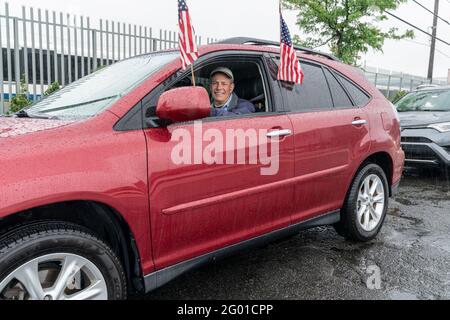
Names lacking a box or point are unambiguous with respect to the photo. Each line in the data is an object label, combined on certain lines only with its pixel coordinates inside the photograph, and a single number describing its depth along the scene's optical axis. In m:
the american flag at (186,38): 2.38
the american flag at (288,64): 2.94
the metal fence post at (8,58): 7.15
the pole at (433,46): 22.66
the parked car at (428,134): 6.17
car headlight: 6.26
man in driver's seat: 2.95
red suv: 1.78
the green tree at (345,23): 11.62
